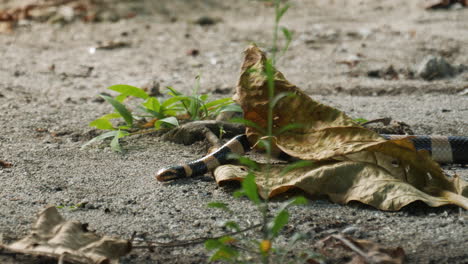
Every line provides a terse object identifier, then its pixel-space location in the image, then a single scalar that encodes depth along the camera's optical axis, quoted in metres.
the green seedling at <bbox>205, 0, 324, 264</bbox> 4.35
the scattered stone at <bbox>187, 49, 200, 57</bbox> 13.46
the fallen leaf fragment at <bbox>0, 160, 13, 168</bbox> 7.11
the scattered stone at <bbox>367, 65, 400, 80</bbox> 11.26
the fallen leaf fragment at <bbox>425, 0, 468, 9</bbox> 16.08
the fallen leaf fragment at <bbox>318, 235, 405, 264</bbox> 4.58
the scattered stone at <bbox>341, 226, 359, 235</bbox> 5.29
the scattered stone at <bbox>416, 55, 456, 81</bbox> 10.92
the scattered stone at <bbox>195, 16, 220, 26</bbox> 16.34
